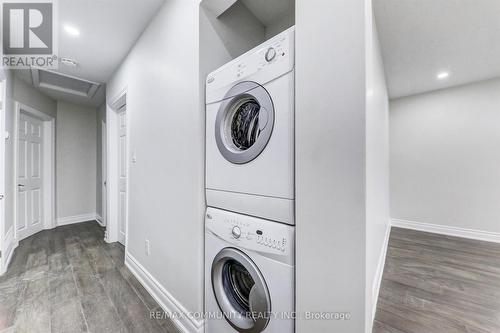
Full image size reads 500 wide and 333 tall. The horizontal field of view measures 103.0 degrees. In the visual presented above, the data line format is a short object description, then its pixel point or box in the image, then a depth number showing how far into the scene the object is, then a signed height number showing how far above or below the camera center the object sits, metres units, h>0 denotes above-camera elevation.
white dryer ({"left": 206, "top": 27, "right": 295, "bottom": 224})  0.92 +0.17
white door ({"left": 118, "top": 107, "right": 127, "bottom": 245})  2.79 -0.14
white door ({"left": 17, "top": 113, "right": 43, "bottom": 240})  2.95 -0.20
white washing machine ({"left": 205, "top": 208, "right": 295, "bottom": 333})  0.92 -0.59
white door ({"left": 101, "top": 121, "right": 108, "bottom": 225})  3.55 -0.12
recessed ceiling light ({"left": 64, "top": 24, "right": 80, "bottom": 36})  1.87 +1.29
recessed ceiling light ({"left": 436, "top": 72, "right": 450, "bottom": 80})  2.54 +1.17
